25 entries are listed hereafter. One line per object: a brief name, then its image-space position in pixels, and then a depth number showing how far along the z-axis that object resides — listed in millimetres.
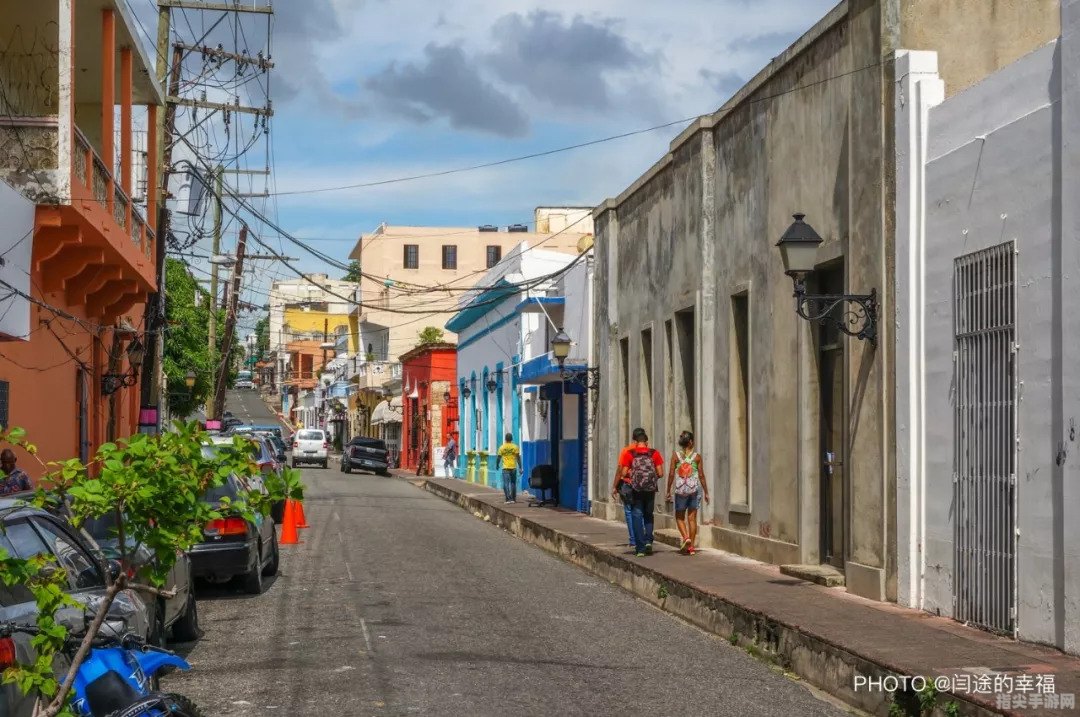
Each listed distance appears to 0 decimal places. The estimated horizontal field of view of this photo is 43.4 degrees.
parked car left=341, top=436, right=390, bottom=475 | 55719
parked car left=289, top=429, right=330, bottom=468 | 62844
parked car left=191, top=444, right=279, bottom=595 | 13969
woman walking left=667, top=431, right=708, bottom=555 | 17266
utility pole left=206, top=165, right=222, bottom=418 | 41094
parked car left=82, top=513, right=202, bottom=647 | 9742
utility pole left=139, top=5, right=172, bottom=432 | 23248
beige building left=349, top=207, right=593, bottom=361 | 82562
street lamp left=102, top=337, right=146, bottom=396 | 23609
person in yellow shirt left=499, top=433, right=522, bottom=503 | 33031
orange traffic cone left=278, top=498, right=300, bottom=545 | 21484
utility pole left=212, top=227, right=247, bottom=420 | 43731
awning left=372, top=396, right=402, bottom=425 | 66750
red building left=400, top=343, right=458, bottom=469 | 56250
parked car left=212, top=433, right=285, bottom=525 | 22894
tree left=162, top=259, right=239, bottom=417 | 54375
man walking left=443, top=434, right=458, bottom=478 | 52312
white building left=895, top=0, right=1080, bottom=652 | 9500
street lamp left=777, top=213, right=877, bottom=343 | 12797
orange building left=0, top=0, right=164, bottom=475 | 16203
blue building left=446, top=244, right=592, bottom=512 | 29859
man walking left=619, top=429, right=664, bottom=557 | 17578
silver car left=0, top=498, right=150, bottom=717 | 5625
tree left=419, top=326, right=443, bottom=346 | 67875
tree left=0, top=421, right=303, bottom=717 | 5555
